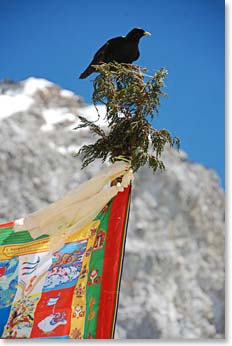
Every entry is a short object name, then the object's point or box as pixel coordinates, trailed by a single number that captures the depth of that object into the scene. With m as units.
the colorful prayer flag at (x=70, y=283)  4.54
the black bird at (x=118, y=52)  4.96
